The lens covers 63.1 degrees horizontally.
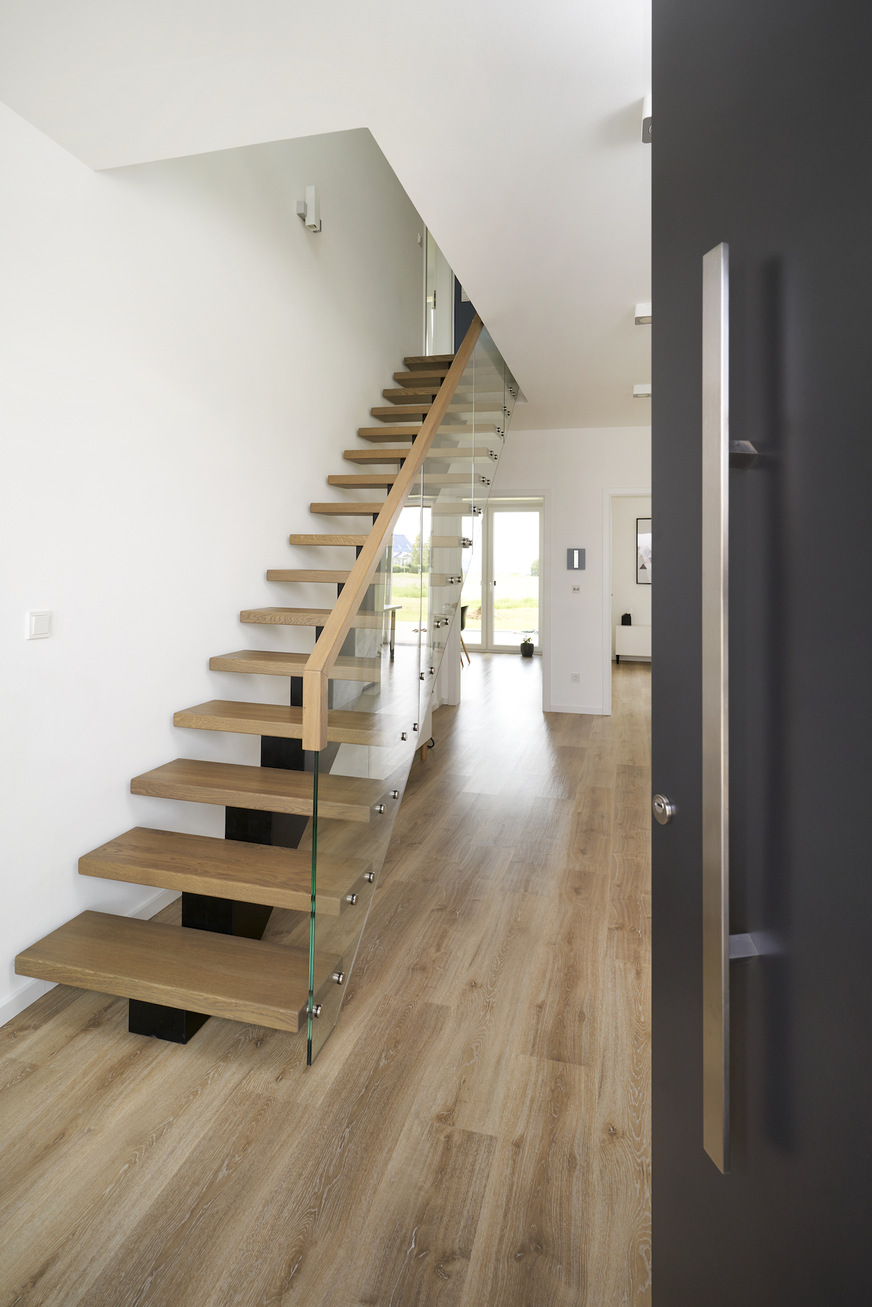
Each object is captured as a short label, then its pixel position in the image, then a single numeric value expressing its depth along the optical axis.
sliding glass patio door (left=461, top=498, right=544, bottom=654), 11.23
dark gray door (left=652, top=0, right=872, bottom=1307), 0.57
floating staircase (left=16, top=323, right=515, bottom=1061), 1.97
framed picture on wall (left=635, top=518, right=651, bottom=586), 10.24
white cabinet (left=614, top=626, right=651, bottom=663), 10.31
